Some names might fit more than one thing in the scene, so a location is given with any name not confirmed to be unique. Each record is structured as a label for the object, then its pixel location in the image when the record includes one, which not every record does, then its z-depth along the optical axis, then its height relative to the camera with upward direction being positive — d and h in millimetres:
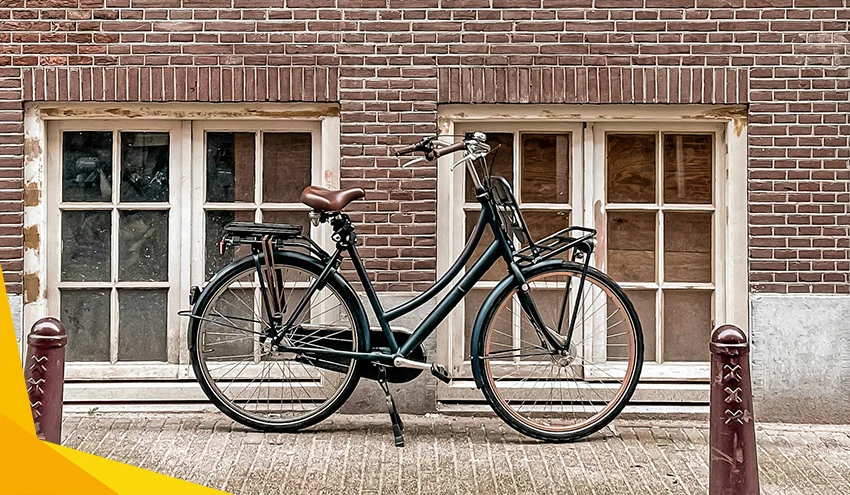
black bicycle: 5680 -367
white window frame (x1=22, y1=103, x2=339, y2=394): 6320 +410
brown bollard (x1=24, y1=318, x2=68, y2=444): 4168 -524
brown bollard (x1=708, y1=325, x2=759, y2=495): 4117 -702
